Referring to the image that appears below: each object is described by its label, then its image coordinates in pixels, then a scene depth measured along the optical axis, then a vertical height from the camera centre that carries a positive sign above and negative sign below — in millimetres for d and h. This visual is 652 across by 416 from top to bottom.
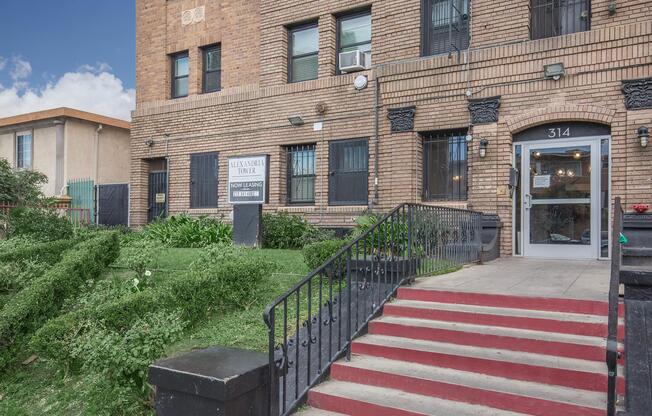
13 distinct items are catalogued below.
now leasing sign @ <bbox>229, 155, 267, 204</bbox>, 10820 +557
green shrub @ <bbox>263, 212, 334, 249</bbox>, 11047 -567
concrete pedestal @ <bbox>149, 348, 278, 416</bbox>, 3326 -1166
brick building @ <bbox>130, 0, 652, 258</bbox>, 8742 +2016
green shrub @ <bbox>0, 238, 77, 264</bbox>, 8352 -789
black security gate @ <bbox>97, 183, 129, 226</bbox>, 15797 +8
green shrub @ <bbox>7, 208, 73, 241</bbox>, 10805 -458
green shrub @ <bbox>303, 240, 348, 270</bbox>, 6918 -588
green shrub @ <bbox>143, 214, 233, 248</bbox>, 12023 -628
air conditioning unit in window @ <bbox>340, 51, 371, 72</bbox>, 11094 +3097
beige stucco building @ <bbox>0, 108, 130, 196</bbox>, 19078 +2215
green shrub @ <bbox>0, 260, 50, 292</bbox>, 7695 -1043
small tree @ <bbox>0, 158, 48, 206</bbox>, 13922 +402
